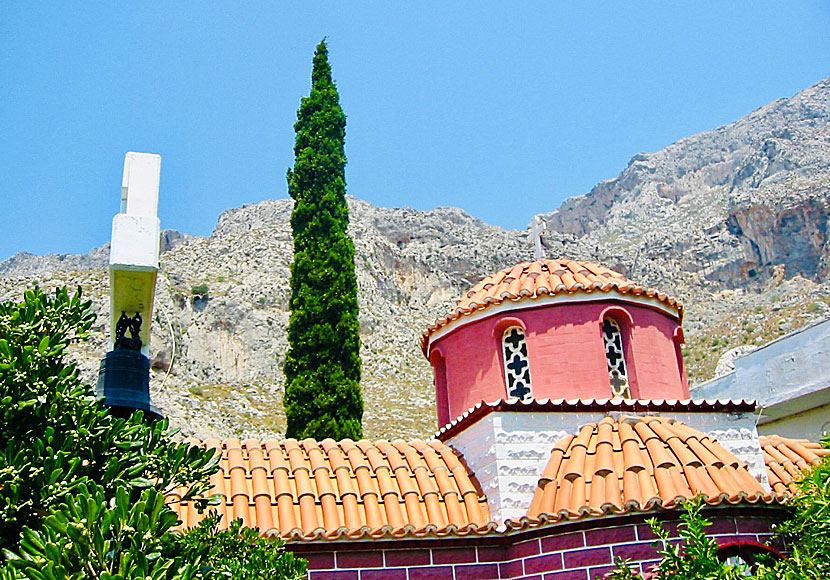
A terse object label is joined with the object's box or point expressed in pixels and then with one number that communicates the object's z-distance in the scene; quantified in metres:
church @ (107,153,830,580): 8.34
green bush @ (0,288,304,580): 3.62
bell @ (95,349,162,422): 5.17
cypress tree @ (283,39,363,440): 19.44
